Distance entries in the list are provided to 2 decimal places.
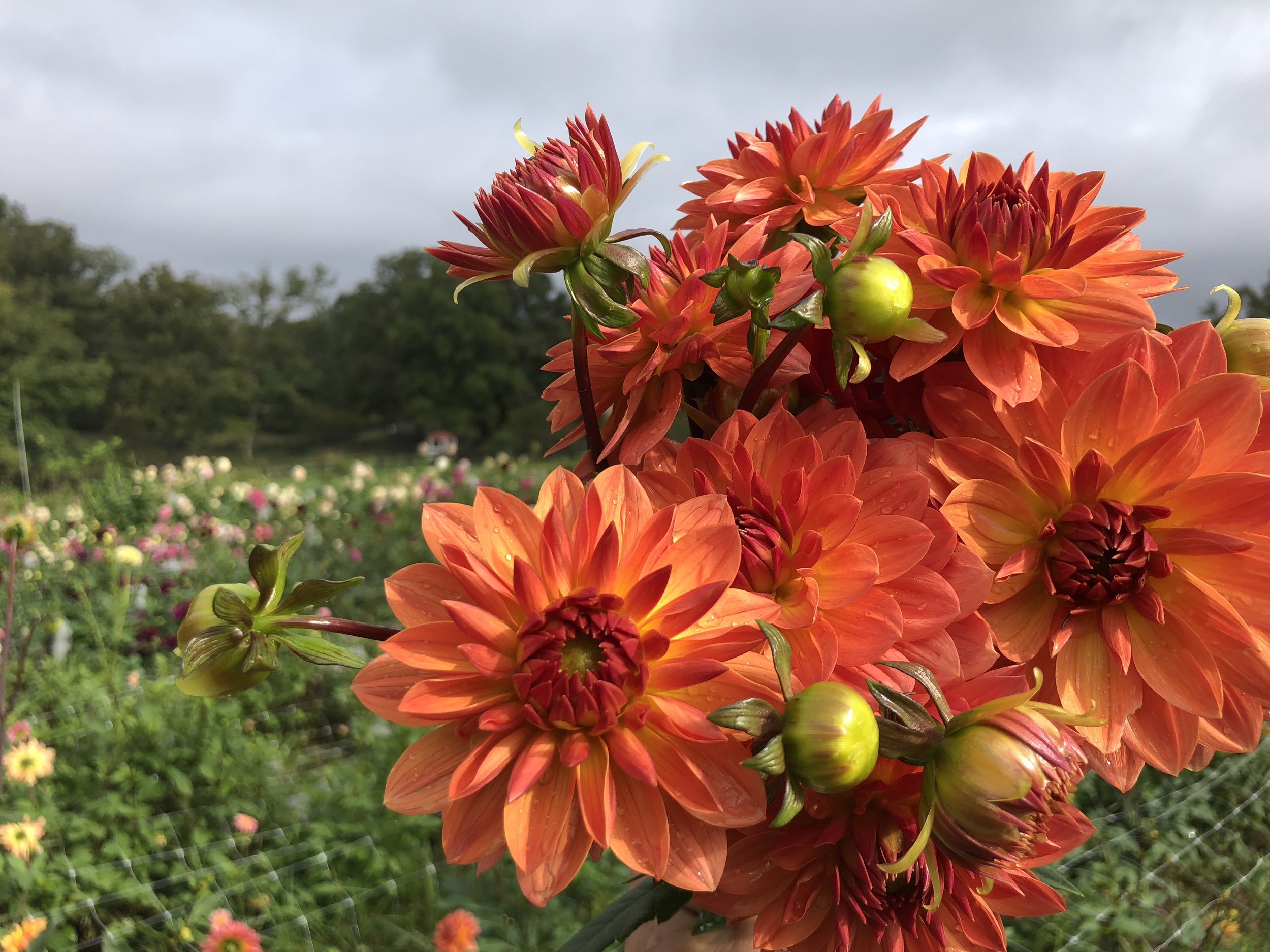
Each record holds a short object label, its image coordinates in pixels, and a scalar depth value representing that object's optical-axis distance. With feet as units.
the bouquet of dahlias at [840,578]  1.27
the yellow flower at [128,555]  9.93
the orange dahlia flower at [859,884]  1.41
